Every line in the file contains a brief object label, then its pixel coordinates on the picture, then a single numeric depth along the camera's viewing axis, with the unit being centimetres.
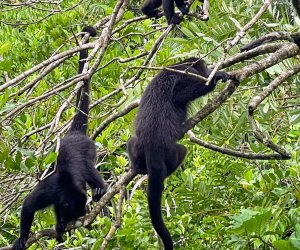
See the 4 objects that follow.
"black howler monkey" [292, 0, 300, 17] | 769
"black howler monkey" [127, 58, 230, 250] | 929
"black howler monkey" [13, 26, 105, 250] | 1081
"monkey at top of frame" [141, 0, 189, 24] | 1270
